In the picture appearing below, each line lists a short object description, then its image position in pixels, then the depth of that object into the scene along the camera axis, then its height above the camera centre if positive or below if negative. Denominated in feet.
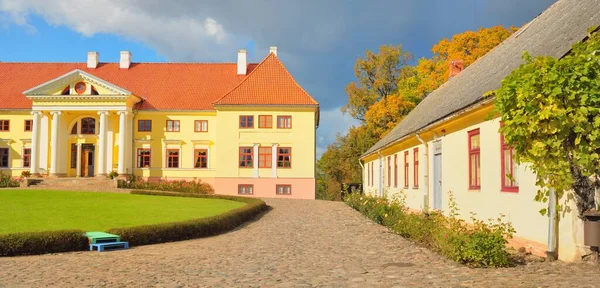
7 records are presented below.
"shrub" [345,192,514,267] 30.94 -3.63
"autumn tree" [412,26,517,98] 121.19 +26.89
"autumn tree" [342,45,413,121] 154.10 +26.14
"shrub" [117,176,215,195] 130.54 -1.93
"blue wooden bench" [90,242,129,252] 43.57 -5.17
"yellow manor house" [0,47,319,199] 134.10 +11.12
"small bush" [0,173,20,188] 128.06 -1.39
